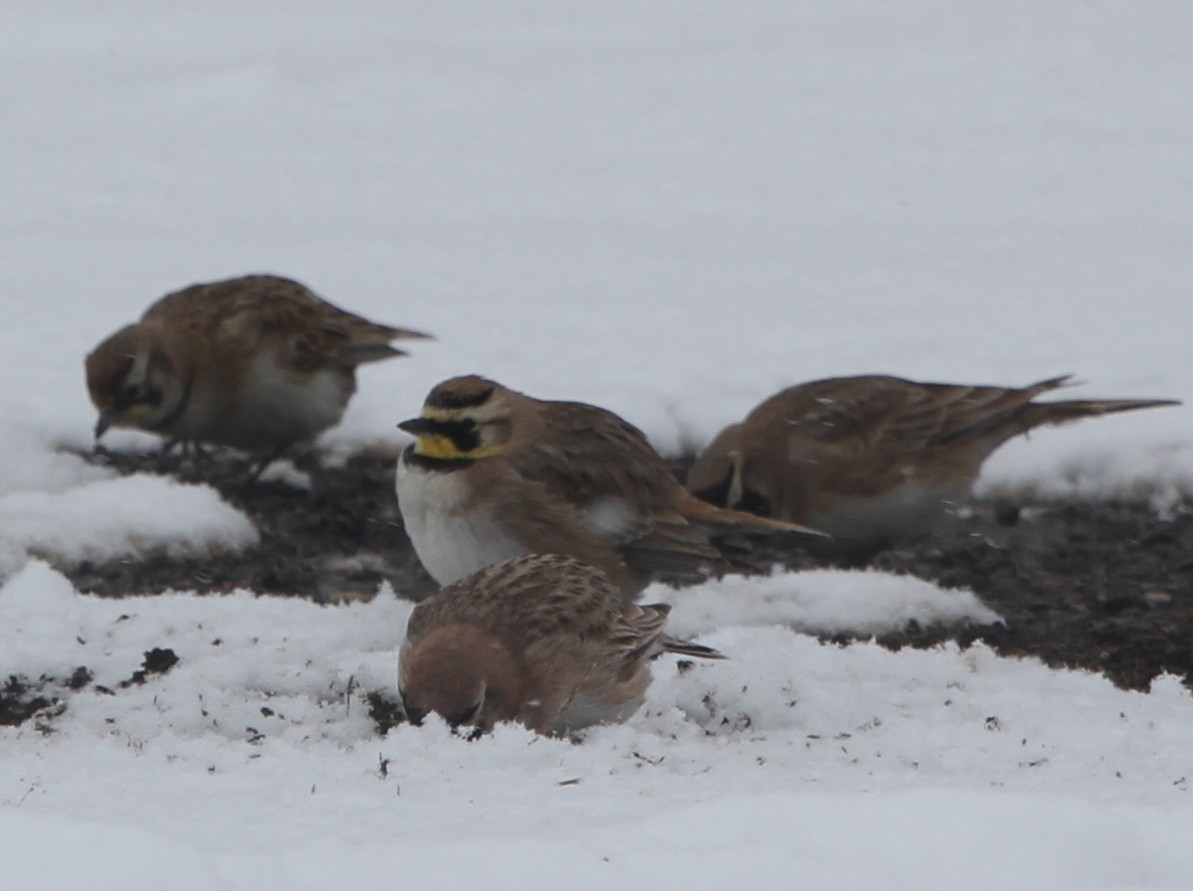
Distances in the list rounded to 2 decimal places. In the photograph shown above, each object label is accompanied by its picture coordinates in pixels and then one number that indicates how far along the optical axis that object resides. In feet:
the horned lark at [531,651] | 34.12
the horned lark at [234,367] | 56.95
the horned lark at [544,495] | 45.21
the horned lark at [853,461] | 52.13
